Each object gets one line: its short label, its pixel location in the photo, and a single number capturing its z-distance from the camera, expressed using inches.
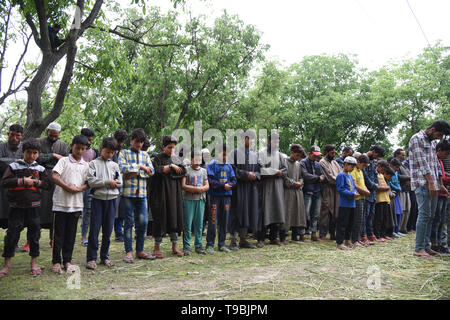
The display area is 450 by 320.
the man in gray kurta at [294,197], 293.2
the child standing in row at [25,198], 177.3
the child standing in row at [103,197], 193.9
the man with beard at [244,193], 263.0
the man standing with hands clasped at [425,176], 234.1
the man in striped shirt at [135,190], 212.7
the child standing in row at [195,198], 238.8
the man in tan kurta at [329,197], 312.8
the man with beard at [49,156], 220.0
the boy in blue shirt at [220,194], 246.8
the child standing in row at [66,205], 184.2
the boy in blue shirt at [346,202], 269.0
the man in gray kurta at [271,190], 276.7
